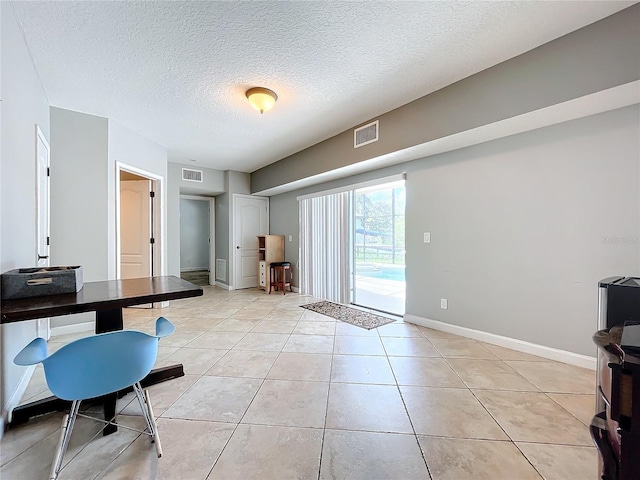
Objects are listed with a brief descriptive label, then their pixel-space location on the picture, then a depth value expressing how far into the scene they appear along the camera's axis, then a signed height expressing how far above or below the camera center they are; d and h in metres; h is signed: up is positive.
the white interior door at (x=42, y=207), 2.44 +0.32
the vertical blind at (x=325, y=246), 4.71 -0.14
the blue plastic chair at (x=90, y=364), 1.20 -0.59
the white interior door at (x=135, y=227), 4.47 +0.20
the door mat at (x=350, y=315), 3.66 -1.13
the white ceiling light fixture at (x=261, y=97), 2.65 +1.40
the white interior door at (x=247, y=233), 6.10 +0.14
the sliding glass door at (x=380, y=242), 6.71 -0.08
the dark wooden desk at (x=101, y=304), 1.36 -0.35
